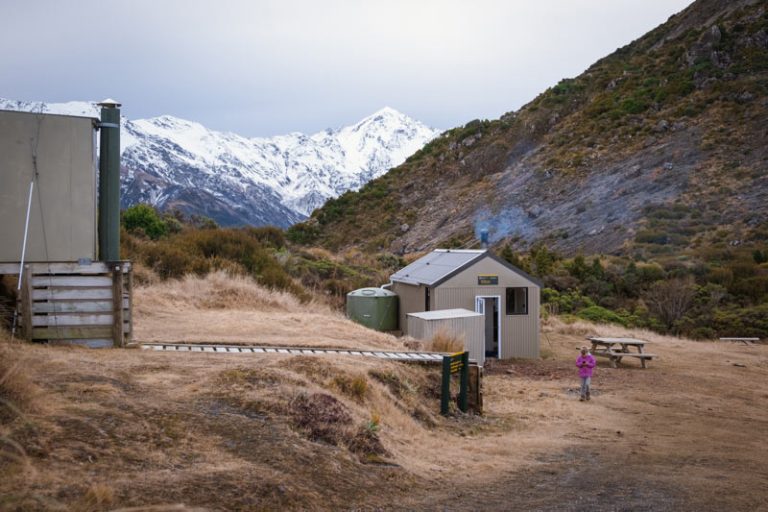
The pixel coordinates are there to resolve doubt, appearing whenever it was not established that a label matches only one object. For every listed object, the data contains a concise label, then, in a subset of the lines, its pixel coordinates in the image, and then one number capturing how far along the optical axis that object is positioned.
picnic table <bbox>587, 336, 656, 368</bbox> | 18.50
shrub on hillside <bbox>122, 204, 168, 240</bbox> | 28.02
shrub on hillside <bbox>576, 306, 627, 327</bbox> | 27.11
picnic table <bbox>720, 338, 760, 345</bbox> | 24.25
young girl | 13.59
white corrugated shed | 14.70
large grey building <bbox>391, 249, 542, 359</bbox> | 18.81
